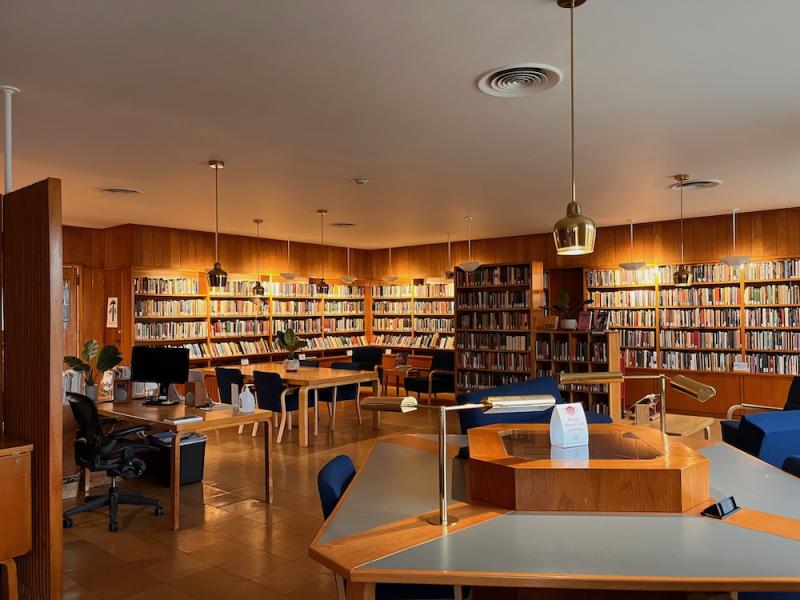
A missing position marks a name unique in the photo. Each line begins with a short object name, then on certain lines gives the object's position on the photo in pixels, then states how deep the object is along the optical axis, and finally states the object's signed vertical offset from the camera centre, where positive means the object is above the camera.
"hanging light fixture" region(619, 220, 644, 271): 8.05 +0.60
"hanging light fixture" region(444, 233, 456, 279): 10.93 +0.78
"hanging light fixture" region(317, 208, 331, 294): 8.05 +1.30
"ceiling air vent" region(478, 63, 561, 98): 3.36 +1.35
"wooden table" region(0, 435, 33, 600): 2.94 -0.95
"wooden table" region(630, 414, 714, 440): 5.45 -1.15
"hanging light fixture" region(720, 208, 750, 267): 7.29 +0.60
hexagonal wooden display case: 2.21 -0.65
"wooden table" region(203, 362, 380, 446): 6.84 -0.80
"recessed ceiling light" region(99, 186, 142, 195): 6.45 +1.36
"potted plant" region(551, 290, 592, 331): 8.05 +0.00
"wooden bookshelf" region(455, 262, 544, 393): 8.68 -0.17
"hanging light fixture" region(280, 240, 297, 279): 11.11 +1.08
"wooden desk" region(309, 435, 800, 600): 1.67 -0.75
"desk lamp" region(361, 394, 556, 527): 2.07 -0.35
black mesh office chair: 4.29 -1.04
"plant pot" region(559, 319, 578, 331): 8.02 -0.19
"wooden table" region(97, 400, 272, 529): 4.28 -0.81
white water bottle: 4.83 -0.71
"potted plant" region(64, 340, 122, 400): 5.16 -0.42
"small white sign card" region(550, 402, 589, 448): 2.66 -0.53
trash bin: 5.32 -1.30
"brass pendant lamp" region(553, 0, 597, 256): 2.68 +0.36
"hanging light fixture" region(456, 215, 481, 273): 8.54 +0.66
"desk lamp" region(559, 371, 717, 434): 2.66 -0.38
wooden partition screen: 2.96 -0.24
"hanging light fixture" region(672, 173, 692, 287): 7.61 +0.41
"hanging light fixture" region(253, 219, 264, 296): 9.07 +0.38
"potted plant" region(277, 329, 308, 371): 7.94 -0.44
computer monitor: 5.25 -0.46
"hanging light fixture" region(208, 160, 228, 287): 6.89 +0.42
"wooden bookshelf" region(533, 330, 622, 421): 7.68 -0.66
